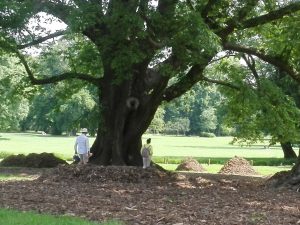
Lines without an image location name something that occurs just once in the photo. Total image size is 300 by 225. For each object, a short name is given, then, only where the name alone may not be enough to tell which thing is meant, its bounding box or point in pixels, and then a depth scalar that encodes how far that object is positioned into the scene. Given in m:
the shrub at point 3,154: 39.29
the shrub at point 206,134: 142.88
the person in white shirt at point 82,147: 20.55
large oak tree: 16.28
